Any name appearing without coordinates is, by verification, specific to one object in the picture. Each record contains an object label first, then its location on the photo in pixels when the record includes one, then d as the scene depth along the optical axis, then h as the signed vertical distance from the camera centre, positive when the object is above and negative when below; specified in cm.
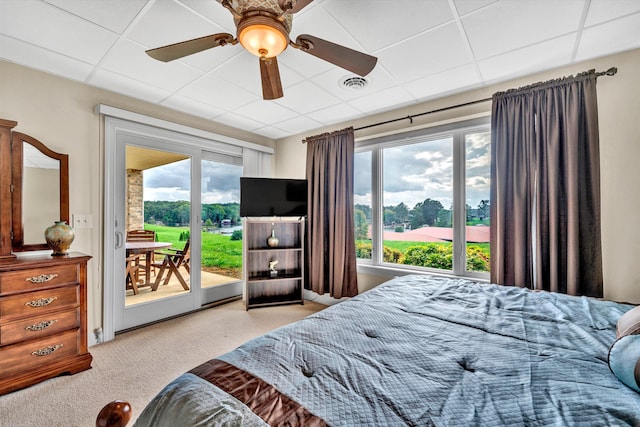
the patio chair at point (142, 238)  325 -25
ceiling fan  137 +93
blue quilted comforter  80 -55
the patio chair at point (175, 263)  358 -59
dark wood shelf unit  394 -66
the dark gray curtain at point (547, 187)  225 +22
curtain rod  219 +112
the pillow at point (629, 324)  103 -43
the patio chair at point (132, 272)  319 -63
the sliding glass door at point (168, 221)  303 -6
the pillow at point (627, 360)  89 -48
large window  301 +18
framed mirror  237 +23
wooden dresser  202 -77
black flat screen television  390 +26
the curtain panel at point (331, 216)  371 -1
